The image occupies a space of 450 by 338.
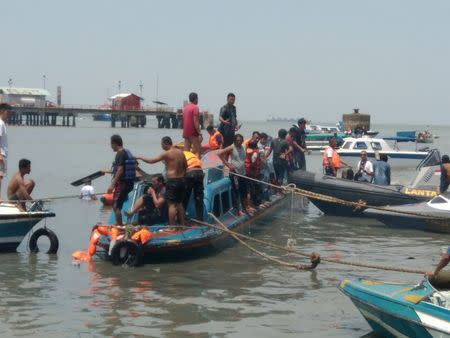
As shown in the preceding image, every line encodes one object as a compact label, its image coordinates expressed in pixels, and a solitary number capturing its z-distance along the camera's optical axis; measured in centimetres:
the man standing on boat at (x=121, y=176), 1608
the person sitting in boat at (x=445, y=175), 2184
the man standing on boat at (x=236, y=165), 1874
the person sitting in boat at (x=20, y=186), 1695
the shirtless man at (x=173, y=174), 1609
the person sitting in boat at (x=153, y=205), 1645
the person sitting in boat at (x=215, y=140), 2127
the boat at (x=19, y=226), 1641
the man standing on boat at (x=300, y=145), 2559
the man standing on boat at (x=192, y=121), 1866
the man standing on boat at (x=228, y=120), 2041
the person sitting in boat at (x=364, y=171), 2608
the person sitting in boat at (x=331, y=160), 2620
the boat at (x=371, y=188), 2283
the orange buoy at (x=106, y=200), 2717
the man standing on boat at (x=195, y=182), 1652
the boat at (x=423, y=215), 2062
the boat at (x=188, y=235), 1549
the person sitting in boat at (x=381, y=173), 2514
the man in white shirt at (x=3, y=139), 1611
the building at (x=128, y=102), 14188
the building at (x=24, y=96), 14000
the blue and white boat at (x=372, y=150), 4666
